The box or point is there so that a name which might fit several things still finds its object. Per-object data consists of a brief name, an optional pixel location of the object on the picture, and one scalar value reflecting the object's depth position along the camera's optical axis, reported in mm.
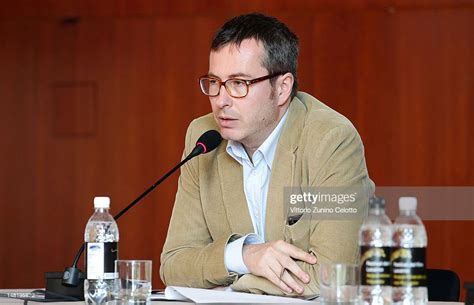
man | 5492
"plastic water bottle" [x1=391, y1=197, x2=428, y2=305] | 3957
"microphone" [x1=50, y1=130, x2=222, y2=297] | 5230
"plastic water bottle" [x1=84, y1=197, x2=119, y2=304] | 4789
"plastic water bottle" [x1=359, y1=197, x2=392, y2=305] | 4039
